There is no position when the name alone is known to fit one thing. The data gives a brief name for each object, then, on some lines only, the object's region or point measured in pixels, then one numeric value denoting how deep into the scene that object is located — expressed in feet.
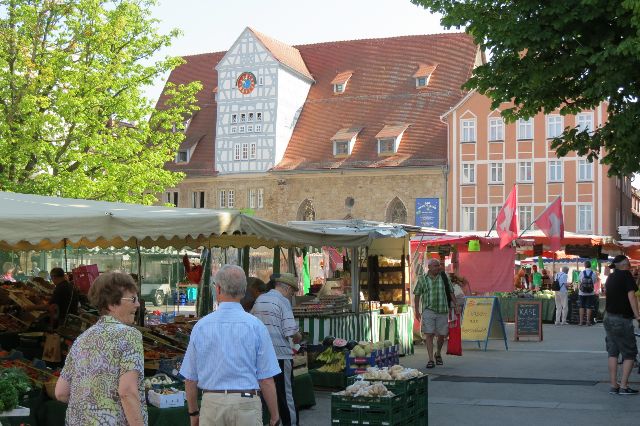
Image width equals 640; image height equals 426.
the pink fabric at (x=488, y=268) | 86.48
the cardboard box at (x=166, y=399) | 28.60
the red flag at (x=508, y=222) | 80.33
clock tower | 197.98
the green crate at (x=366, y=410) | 27.99
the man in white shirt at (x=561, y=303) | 101.60
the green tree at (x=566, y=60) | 44.73
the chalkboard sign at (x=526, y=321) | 74.18
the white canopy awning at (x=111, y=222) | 29.78
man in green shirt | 51.96
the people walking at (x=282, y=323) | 29.78
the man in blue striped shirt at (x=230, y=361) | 18.63
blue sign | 182.19
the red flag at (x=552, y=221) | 82.17
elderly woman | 16.11
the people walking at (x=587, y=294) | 94.29
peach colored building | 171.22
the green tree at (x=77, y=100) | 98.17
